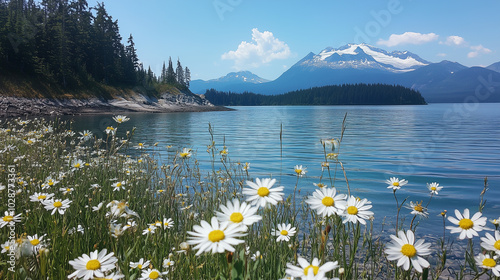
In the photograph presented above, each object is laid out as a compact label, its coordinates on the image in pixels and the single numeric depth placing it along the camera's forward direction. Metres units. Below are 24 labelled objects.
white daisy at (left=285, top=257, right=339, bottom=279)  1.37
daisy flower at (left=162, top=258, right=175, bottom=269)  2.40
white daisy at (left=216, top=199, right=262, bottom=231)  1.55
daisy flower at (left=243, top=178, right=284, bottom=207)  1.82
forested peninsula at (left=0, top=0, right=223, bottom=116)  55.91
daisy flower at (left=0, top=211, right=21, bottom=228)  2.88
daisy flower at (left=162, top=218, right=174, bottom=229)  3.37
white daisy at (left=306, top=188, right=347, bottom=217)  1.96
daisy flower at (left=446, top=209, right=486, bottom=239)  2.26
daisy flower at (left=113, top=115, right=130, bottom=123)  5.81
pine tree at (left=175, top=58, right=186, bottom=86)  145.38
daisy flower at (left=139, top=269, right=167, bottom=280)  2.17
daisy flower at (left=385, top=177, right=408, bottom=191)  3.34
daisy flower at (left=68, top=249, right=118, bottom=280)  1.79
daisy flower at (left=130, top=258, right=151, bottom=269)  2.49
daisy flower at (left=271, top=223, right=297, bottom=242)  2.80
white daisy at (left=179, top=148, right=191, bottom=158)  4.44
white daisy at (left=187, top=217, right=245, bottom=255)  1.38
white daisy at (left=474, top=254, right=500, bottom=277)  2.09
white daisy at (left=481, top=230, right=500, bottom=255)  2.10
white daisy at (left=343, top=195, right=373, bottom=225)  2.13
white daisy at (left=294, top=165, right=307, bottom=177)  3.95
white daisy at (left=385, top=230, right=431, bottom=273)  1.75
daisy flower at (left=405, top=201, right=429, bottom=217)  3.23
